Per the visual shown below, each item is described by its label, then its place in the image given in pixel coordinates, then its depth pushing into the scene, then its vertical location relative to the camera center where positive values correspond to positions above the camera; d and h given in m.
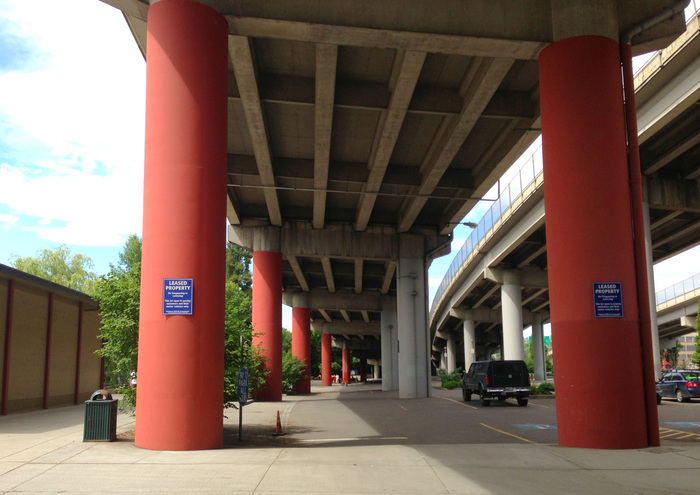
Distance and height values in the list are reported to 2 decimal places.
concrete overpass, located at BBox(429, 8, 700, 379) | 23.99 +7.29
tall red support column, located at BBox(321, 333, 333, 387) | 80.00 -1.64
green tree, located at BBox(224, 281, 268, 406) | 15.74 -0.08
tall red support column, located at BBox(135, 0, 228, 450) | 11.73 +2.25
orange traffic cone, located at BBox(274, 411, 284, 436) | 16.42 -2.09
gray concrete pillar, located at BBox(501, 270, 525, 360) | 47.03 +2.30
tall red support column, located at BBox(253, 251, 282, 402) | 34.78 +1.90
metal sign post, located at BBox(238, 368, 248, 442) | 14.37 -0.83
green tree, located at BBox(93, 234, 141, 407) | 14.82 +0.66
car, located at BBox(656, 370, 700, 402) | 30.02 -1.96
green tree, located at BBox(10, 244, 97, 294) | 62.47 +8.07
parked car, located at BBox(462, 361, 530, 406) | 27.31 -1.55
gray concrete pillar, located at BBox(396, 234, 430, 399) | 34.59 +1.42
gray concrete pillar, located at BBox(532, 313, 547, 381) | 80.19 -0.36
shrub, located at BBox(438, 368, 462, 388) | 51.47 -2.89
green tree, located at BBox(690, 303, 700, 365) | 60.24 -0.14
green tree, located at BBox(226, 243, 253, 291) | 84.88 +10.67
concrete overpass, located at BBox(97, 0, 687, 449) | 12.09 +6.58
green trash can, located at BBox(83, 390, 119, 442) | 12.53 -1.39
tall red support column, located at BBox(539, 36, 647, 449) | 12.38 +2.09
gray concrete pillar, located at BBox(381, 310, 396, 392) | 61.72 +0.24
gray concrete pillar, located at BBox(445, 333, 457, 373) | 98.31 -0.80
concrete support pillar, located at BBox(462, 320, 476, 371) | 69.81 +1.07
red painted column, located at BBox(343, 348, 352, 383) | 96.81 -2.85
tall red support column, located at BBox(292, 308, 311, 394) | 49.64 +0.61
